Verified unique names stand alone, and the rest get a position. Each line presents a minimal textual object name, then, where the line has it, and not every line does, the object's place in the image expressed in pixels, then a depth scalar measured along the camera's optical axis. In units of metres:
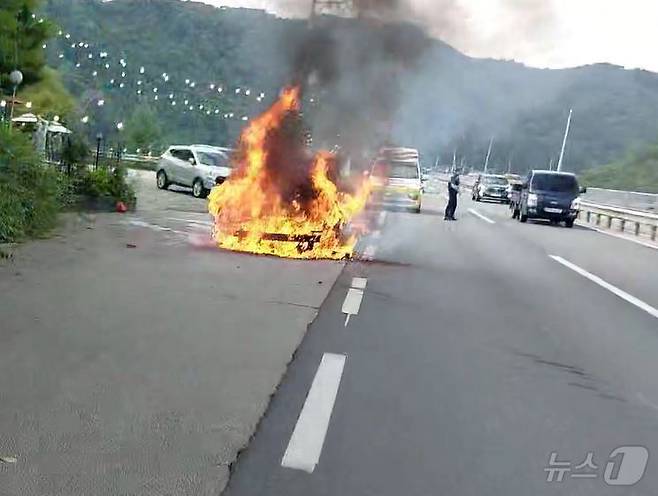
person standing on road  22.38
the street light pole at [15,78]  23.92
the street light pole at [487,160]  61.03
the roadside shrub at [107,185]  16.30
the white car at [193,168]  26.27
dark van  25.17
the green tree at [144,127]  56.53
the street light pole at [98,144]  16.76
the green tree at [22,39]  25.27
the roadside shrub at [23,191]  10.80
